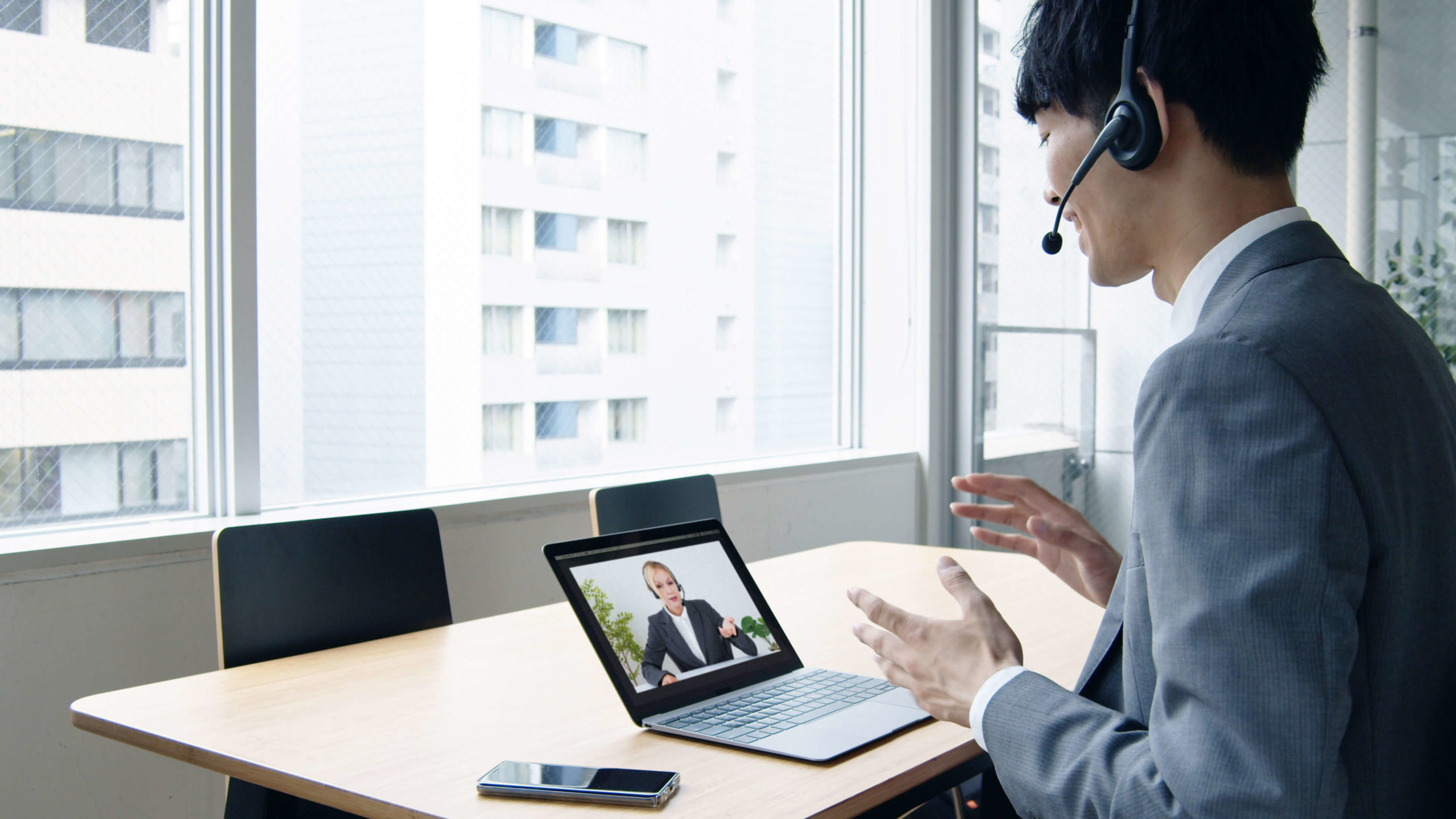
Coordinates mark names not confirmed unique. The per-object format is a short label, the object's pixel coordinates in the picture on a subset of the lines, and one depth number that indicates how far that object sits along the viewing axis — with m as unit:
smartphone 1.01
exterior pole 3.36
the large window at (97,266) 2.11
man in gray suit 0.70
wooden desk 1.05
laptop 1.21
